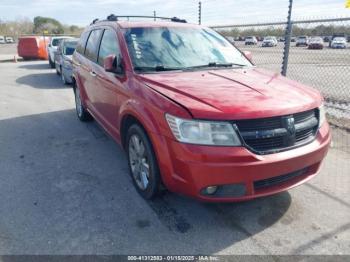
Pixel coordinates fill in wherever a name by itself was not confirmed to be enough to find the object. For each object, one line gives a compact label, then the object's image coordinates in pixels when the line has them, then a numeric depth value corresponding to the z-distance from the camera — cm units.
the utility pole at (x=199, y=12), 1002
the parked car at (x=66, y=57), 975
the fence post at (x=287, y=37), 613
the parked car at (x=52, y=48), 1553
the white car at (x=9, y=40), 6479
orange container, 2164
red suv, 251
